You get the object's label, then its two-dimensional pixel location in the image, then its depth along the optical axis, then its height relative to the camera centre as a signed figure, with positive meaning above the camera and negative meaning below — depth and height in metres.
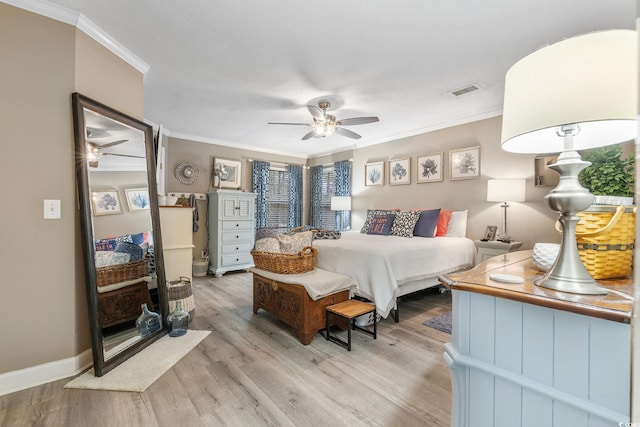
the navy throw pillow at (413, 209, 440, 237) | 3.71 -0.23
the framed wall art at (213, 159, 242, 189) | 5.30 +0.71
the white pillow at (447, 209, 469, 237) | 3.87 -0.25
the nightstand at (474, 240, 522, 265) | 3.28 -0.50
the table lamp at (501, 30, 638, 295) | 0.67 +0.26
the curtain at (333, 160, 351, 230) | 5.80 +0.49
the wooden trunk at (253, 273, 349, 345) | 2.38 -0.89
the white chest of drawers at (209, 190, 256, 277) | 4.83 -0.39
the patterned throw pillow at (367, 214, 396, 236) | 4.05 -0.25
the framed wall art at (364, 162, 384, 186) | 5.19 +0.65
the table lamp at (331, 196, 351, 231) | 5.53 +0.09
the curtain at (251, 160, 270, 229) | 5.75 +0.42
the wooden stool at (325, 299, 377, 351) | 2.27 -0.86
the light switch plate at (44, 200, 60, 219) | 1.86 +0.00
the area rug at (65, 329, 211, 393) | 1.79 -1.13
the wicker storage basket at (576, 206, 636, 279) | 0.87 -0.11
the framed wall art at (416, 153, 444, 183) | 4.36 +0.63
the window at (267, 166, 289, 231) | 6.16 +0.21
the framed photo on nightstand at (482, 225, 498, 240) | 3.61 -0.33
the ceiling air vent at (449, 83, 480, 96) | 3.00 +1.30
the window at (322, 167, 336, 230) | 6.22 +0.31
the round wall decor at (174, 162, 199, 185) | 4.87 +0.64
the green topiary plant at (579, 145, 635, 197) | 1.47 +0.18
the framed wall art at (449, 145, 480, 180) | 3.93 +0.64
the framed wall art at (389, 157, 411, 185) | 4.77 +0.63
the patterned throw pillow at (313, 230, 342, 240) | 3.54 -0.35
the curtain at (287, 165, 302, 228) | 6.38 +0.28
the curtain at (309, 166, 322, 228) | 6.43 +0.23
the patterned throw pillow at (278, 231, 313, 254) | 2.87 -0.35
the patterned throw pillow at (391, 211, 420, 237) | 3.81 -0.22
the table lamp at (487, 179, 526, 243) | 3.30 +0.20
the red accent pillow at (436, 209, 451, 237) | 3.86 -0.22
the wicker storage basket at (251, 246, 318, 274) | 2.62 -0.51
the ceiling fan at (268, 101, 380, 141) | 3.13 +1.02
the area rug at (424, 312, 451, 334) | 2.68 -1.17
